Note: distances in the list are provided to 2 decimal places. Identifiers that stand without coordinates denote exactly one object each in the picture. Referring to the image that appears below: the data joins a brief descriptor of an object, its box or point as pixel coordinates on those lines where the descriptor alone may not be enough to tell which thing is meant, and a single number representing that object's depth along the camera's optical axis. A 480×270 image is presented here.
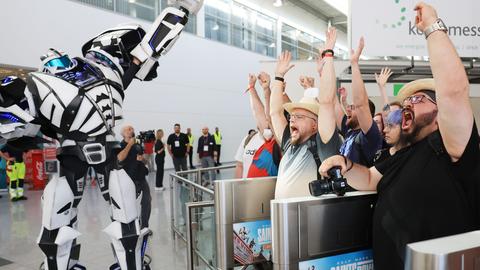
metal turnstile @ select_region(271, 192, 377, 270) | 1.44
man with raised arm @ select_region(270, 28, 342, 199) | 2.16
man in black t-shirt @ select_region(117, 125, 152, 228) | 3.00
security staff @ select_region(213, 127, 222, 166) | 13.89
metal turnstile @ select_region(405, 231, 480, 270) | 0.90
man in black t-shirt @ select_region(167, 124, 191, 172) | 9.57
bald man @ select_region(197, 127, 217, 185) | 10.59
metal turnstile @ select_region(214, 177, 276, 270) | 2.20
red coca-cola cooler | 9.34
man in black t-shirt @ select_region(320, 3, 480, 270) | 1.28
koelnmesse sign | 4.68
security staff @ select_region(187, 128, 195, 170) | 13.11
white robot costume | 2.53
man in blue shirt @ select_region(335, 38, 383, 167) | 2.23
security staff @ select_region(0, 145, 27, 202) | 7.77
